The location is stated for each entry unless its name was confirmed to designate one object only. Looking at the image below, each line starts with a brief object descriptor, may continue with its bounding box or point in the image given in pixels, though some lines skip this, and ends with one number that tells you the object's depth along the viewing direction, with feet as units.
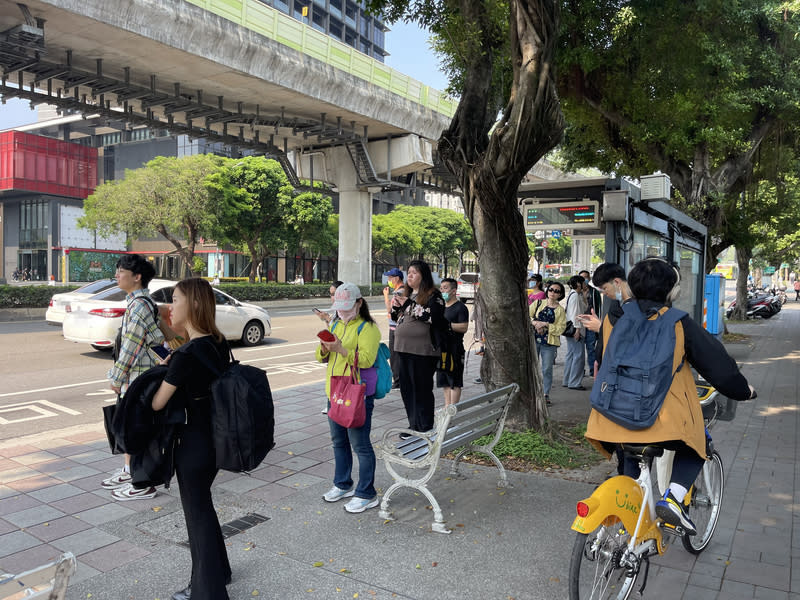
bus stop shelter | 21.66
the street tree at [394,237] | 158.71
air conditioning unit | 23.27
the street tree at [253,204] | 98.43
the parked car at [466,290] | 109.06
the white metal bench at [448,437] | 13.44
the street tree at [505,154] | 17.66
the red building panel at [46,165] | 162.61
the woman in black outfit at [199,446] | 9.87
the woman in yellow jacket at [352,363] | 14.34
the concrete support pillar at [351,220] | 103.55
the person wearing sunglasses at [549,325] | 27.91
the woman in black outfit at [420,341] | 19.49
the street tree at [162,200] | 89.63
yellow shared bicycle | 9.08
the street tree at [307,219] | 110.01
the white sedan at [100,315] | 36.96
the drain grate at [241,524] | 13.34
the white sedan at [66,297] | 40.58
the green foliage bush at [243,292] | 65.92
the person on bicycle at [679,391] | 9.78
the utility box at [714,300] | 48.62
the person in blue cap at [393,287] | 26.55
